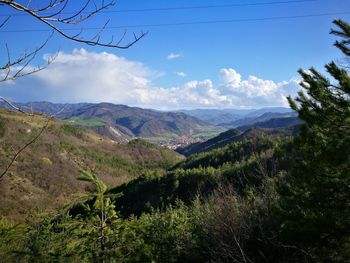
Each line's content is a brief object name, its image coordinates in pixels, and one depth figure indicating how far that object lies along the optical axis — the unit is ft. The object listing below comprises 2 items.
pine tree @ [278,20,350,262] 25.18
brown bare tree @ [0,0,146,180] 9.56
